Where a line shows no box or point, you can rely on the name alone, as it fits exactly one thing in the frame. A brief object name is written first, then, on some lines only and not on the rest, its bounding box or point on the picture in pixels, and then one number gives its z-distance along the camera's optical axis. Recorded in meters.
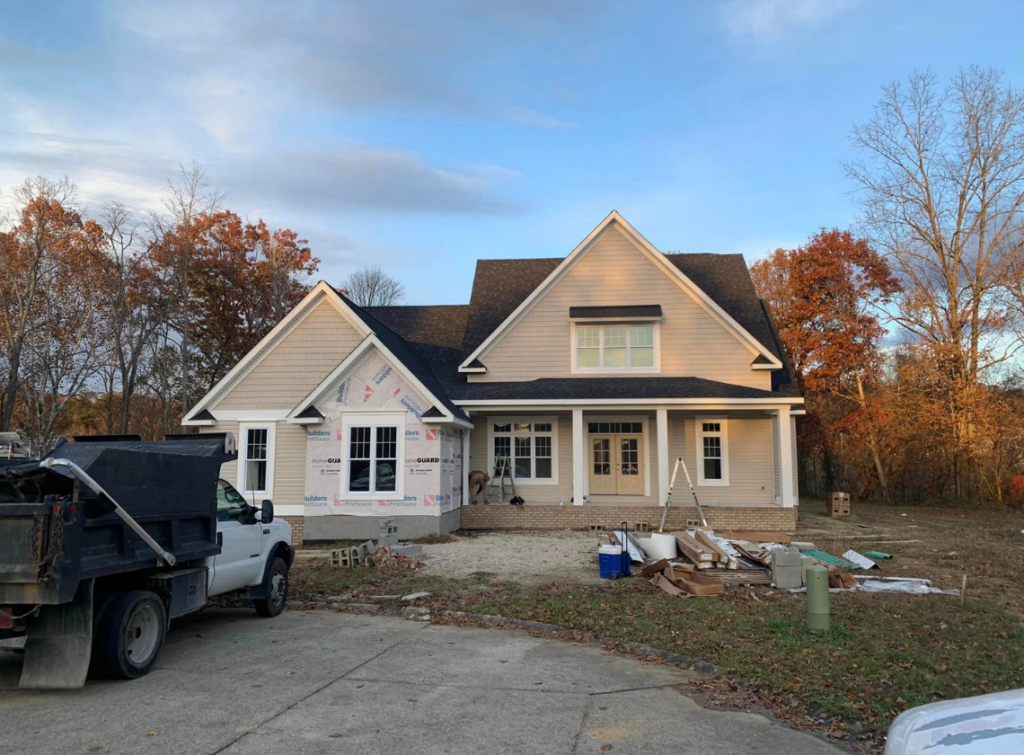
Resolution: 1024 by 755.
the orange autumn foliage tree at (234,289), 36.44
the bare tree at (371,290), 51.34
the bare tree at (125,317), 30.86
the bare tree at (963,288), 28.03
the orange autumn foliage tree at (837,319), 31.11
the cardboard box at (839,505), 23.45
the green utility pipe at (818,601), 7.58
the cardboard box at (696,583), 10.01
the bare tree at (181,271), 32.44
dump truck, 5.47
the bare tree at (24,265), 26.39
